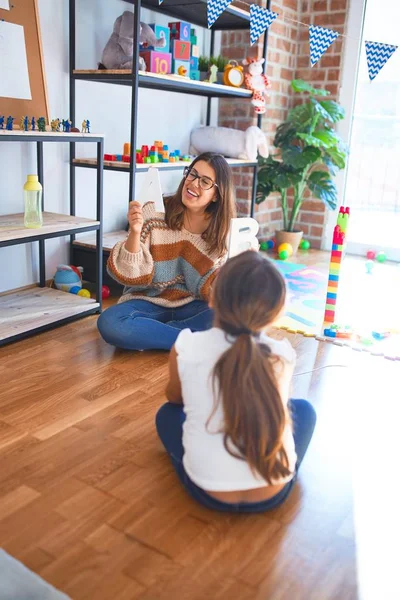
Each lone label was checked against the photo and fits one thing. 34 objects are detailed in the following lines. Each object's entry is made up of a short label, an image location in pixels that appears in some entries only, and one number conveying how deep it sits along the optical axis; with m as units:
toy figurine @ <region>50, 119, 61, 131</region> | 2.51
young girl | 1.23
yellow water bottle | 2.44
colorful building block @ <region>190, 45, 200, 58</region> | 3.25
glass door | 4.19
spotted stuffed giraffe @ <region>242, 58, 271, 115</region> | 3.64
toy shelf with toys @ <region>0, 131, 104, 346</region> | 2.33
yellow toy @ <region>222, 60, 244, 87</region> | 3.55
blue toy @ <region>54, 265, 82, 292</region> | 2.92
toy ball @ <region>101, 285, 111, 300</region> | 3.04
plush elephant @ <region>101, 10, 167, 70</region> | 2.84
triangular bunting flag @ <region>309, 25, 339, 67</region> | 3.15
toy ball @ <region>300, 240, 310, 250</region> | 4.55
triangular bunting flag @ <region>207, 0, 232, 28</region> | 2.94
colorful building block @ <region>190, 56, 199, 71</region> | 3.28
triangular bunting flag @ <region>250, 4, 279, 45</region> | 3.20
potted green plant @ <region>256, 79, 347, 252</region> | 3.96
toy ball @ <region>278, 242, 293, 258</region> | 4.17
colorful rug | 2.69
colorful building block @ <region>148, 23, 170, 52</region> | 2.99
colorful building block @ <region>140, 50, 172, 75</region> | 2.87
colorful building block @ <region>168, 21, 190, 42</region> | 3.17
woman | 2.29
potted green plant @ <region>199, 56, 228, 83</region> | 3.51
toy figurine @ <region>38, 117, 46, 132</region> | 2.40
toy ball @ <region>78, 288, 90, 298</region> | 2.89
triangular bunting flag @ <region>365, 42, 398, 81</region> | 3.02
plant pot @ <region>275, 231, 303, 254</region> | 4.40
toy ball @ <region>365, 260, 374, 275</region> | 3.97
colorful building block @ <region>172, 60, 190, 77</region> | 3.10
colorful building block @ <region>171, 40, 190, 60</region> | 3.11
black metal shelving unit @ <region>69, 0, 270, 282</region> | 2.75
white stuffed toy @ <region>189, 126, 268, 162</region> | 3.68
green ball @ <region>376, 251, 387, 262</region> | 4.30
